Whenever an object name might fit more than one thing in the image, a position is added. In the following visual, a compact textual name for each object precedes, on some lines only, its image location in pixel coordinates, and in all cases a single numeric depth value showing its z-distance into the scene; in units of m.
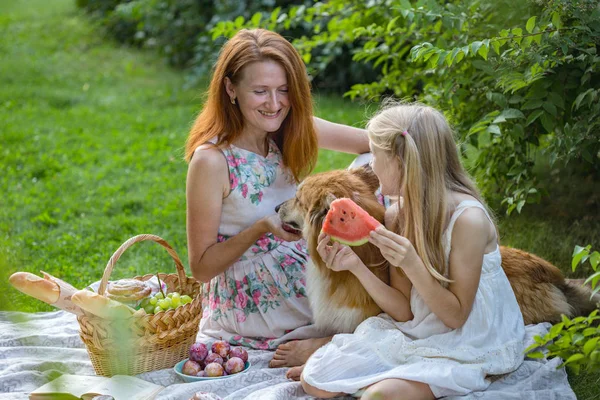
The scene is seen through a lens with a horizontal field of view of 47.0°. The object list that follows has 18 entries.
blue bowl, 3.44
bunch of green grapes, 3.57
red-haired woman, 3.78
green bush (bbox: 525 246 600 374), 2.37
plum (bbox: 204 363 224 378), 3.47
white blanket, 3.17
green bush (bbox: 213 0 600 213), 3.55
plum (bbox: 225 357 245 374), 3.52
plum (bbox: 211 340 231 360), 3.61
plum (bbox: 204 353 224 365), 3.55
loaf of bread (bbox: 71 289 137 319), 3.24
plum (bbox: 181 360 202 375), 3.50
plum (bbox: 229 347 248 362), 3.59
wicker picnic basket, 3.38
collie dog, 3.36
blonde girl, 3.00
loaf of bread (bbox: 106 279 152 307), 3.58
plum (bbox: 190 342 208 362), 3.57
